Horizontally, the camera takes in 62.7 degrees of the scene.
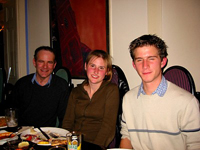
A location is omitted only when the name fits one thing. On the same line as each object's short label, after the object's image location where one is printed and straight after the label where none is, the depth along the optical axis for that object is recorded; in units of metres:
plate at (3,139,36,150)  0.94
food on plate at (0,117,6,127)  1.32
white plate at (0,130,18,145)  1.01
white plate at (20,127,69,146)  1.15
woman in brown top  1.47
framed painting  2.42
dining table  0.93
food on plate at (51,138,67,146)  0.98
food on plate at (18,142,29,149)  0.95
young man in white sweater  1.05
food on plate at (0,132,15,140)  1.10
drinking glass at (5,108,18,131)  1.21
